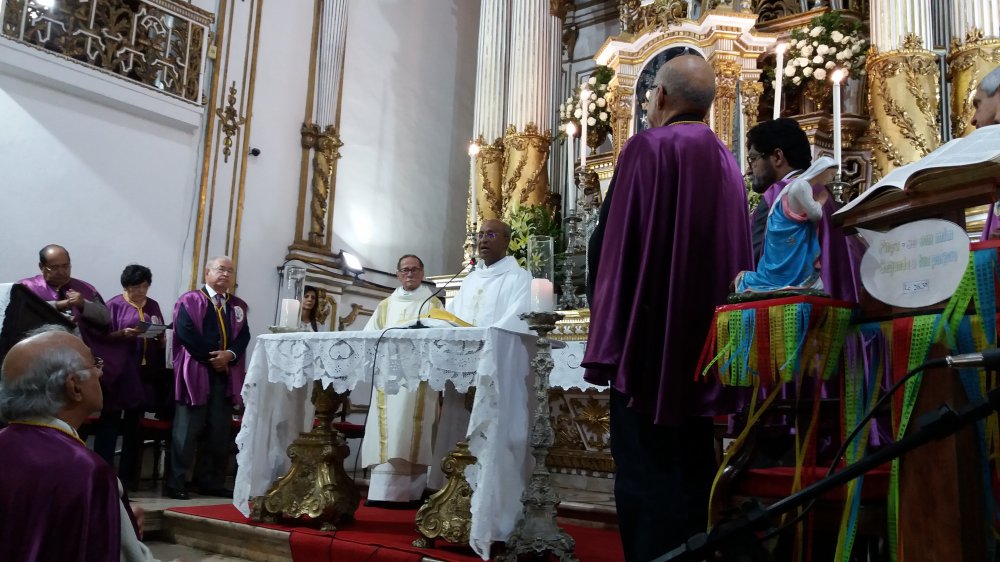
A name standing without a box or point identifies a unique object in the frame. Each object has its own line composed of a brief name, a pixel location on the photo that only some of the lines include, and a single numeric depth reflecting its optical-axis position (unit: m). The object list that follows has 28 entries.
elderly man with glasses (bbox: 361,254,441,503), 4.95
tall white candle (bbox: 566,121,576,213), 5.08
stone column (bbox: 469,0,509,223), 8.00
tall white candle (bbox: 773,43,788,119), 4.98
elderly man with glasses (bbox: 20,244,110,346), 5.21
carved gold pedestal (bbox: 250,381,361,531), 3.93
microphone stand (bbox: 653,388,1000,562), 1.16
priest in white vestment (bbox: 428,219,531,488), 4.64
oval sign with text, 1.68
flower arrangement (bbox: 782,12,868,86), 6.39
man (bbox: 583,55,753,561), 2.26
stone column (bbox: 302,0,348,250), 8.12
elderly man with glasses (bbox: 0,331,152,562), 1.83
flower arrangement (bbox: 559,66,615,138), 7.49
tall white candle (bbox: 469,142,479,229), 7.00
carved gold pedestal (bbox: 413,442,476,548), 3.44
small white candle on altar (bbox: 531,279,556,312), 3.43
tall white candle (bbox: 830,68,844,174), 3.84
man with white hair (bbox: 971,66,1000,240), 2.38
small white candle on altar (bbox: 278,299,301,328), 4.37
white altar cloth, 3.31
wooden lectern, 1.58
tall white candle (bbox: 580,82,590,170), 6.03
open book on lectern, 1.65
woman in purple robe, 5.38
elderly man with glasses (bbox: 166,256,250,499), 5.52
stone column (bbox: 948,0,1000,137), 5.58
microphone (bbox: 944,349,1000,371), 1.17
